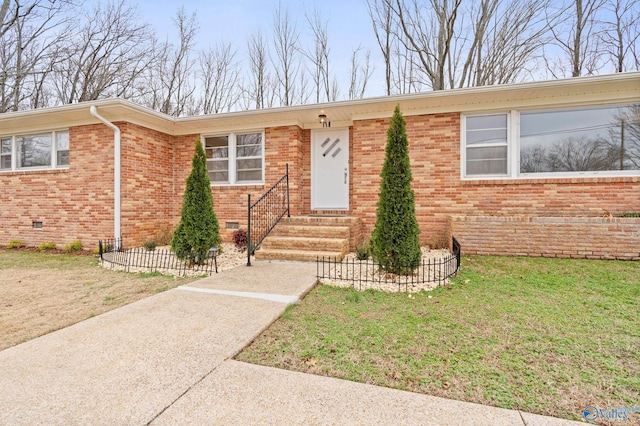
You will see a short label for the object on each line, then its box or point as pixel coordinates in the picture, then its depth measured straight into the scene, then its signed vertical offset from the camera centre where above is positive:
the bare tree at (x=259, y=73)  16.58 +7.46
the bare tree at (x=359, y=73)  15.62 +7.11
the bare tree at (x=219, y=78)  17.19 +7.46
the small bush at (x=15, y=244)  8.37 -0.89
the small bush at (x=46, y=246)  7.99 -0.90
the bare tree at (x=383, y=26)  14.12 +8.61
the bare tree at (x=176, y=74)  16.67 +7.46
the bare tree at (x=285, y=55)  16.06 +8.19
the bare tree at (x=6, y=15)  12.01 +7.71
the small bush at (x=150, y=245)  7.29 -0.80
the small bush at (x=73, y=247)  7.66 -0.88
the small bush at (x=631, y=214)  5.89 -0.01
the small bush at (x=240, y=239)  7.45 -0.66
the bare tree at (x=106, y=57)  15.13 +7.72
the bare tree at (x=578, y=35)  11.97 +7.03
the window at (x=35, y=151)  8.26 +1.65
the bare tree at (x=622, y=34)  11.67 +6.89
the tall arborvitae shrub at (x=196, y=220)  5.62 -0.15
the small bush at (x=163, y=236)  8.20 -0.65
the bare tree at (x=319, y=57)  15.68 +7.95
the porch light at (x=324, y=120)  7.54 +2.30
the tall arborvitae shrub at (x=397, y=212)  4.70 +0.01
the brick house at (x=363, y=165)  6.17 +1.15
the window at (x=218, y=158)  8.81 +1.54
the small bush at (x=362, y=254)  5.96 -0.80
